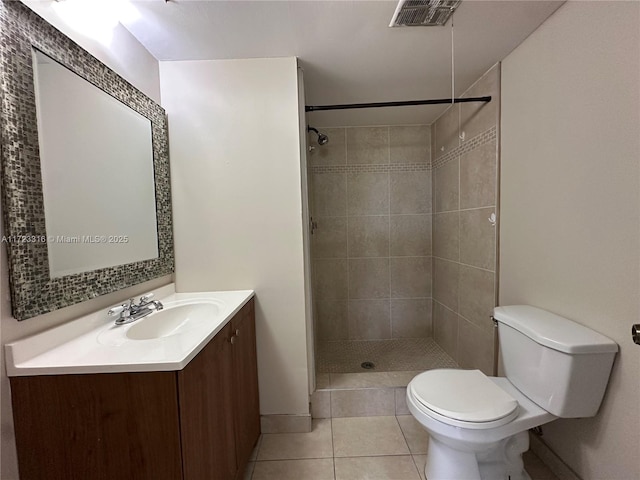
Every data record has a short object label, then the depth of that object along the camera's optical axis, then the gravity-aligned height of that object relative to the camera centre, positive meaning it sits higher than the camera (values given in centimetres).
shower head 210 +68
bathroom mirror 78 +21
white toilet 102 -74
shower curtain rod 161 +72
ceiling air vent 111 +90
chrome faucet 109 -34
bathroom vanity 75 -51
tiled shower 237 -19
